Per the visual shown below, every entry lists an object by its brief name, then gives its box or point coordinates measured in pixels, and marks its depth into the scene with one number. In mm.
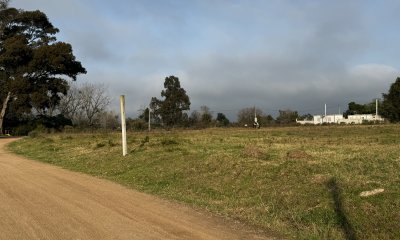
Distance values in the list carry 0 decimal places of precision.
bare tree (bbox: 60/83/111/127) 98375
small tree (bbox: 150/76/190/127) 92500
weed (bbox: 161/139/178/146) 24636
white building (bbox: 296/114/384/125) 95438
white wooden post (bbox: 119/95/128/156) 21459
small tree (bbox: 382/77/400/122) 70500
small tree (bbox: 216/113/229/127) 116875
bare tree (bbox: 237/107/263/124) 106350
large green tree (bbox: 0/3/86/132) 58000
